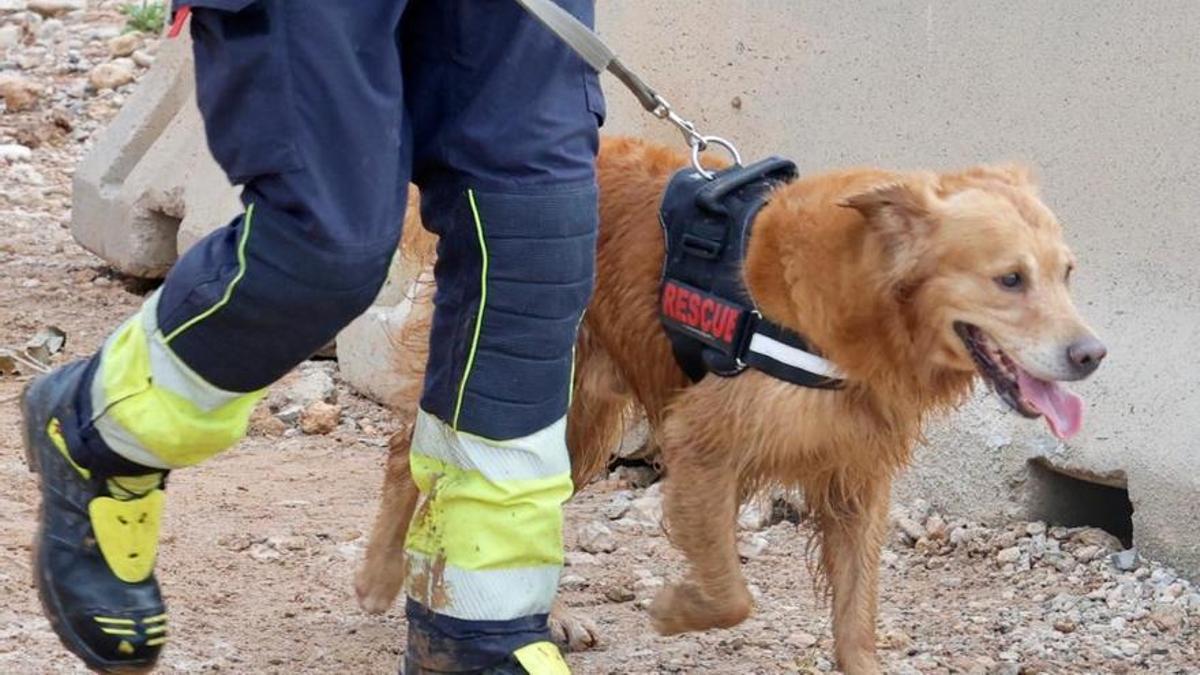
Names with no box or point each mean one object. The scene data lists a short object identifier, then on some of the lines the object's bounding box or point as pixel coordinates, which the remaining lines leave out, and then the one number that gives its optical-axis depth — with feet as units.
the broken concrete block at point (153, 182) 21.24
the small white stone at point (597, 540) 15.88
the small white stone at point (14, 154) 27.23
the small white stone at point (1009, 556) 15.06
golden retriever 11.28
